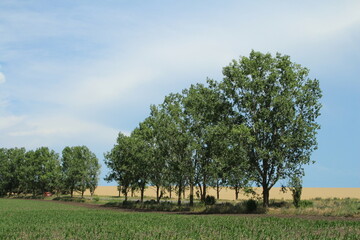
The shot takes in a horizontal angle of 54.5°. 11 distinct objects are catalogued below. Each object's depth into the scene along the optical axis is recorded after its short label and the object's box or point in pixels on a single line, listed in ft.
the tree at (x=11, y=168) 430.20
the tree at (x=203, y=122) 155.74
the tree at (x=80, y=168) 333.01
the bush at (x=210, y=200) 176.30
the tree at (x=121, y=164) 235.20
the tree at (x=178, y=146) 173.78
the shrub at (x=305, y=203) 141.25
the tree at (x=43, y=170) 376.68
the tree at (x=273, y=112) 137.18
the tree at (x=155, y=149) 191.31
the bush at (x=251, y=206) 136.67
